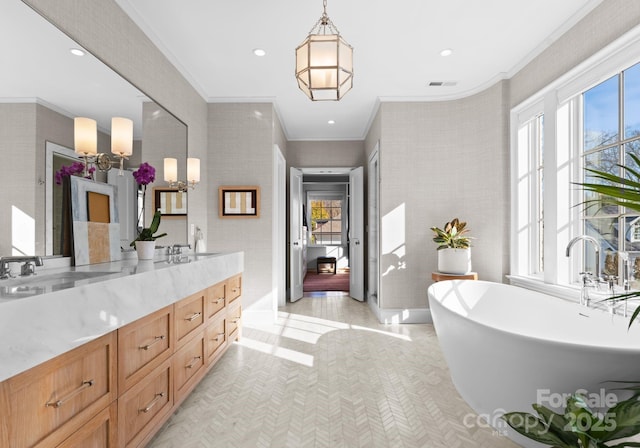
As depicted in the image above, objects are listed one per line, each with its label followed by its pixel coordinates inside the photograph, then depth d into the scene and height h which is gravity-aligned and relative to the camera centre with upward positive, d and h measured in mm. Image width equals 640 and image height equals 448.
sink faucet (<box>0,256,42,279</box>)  1461 -183
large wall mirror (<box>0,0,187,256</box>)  1516 +555
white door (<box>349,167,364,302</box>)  5219 -136
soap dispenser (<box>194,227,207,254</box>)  3565 -206
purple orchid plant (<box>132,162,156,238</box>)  2473 +342
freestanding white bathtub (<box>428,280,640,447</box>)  1388 -661
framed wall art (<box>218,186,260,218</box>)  4000 +250
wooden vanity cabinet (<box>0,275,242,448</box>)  1031 -656
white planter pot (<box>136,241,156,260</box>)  2430 -190
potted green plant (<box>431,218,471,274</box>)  3441 -260
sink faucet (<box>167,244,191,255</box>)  2949 -238
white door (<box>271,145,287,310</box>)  4191 -41
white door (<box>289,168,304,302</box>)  5212 -200
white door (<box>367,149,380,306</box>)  4652 -66
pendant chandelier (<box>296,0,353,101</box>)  1837 +886
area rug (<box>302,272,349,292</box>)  6397 -1229
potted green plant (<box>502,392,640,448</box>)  1070 -663
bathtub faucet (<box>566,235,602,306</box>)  2155 -363
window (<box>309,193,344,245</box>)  8812 +84
